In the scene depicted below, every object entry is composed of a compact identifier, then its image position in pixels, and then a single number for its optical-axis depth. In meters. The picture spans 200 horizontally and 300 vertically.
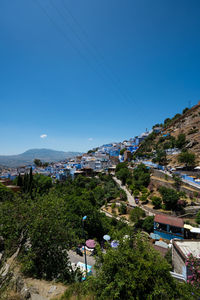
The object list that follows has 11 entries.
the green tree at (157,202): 22.68
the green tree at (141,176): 30.39
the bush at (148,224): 18.60
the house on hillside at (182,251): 8.66
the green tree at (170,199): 20.91
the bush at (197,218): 17.36
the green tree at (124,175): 35.56
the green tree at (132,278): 4.16
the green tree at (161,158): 37.30
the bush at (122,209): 24.20
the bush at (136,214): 20.62
